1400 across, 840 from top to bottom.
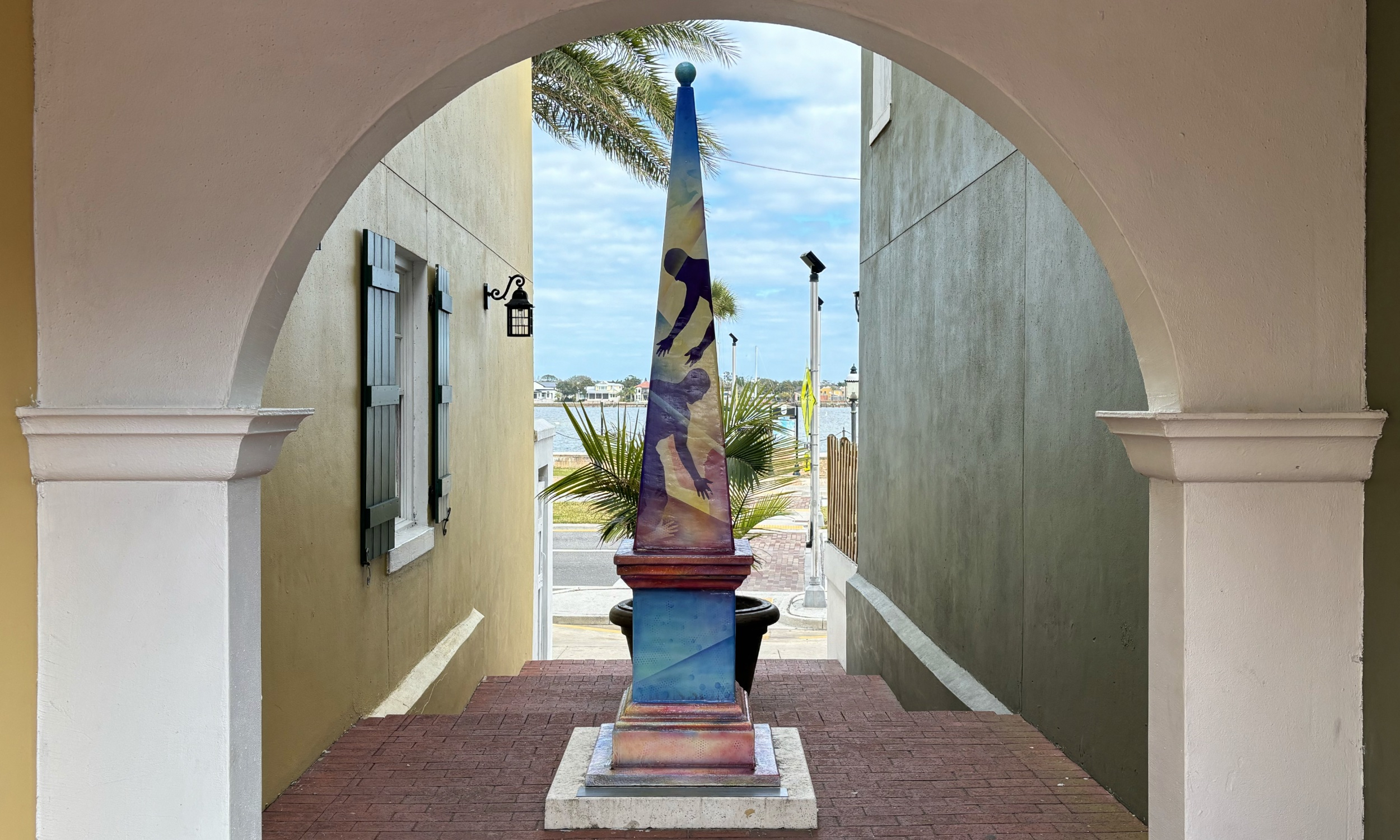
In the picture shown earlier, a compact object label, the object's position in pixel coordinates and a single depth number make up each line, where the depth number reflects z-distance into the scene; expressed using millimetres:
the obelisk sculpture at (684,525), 4105
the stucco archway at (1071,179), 2557
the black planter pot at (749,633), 6230
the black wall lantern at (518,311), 8562
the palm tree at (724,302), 36969
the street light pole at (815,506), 14540
